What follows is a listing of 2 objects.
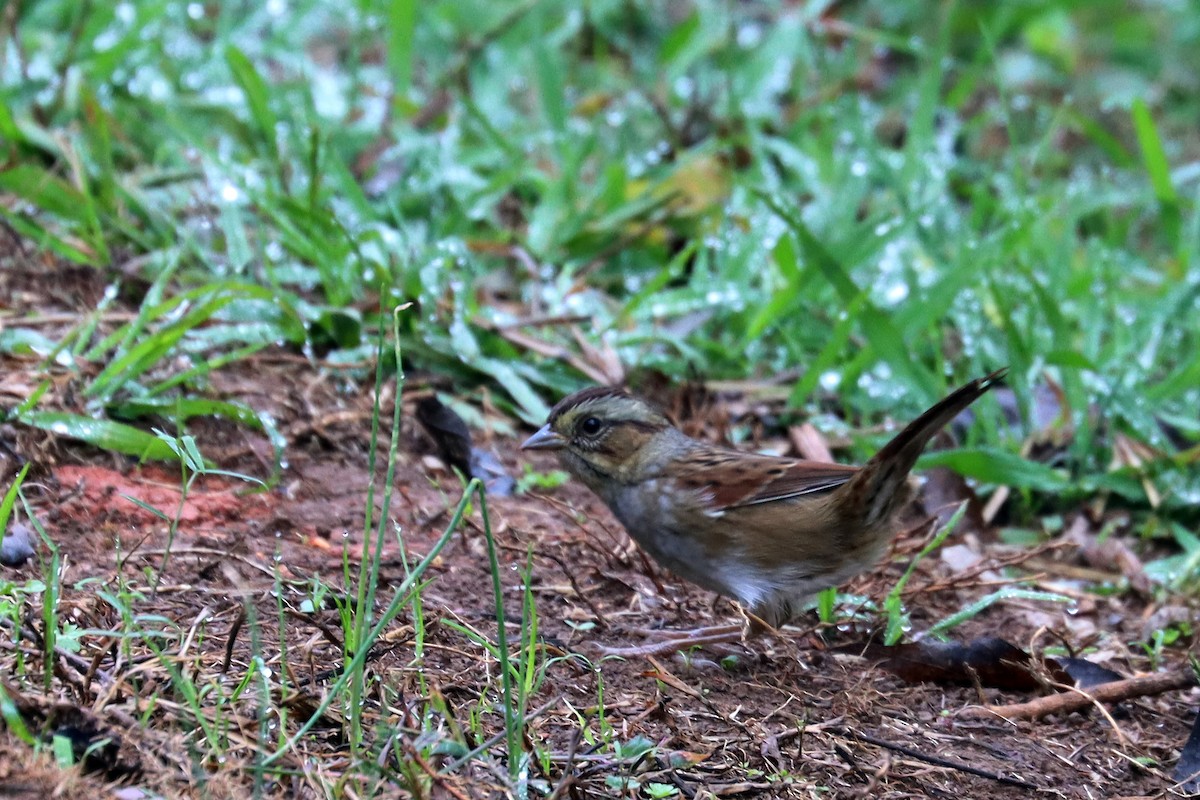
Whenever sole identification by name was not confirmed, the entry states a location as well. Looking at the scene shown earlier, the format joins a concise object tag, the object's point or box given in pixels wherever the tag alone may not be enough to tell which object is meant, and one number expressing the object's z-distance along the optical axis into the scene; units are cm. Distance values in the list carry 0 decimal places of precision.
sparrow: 714
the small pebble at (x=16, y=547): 622
